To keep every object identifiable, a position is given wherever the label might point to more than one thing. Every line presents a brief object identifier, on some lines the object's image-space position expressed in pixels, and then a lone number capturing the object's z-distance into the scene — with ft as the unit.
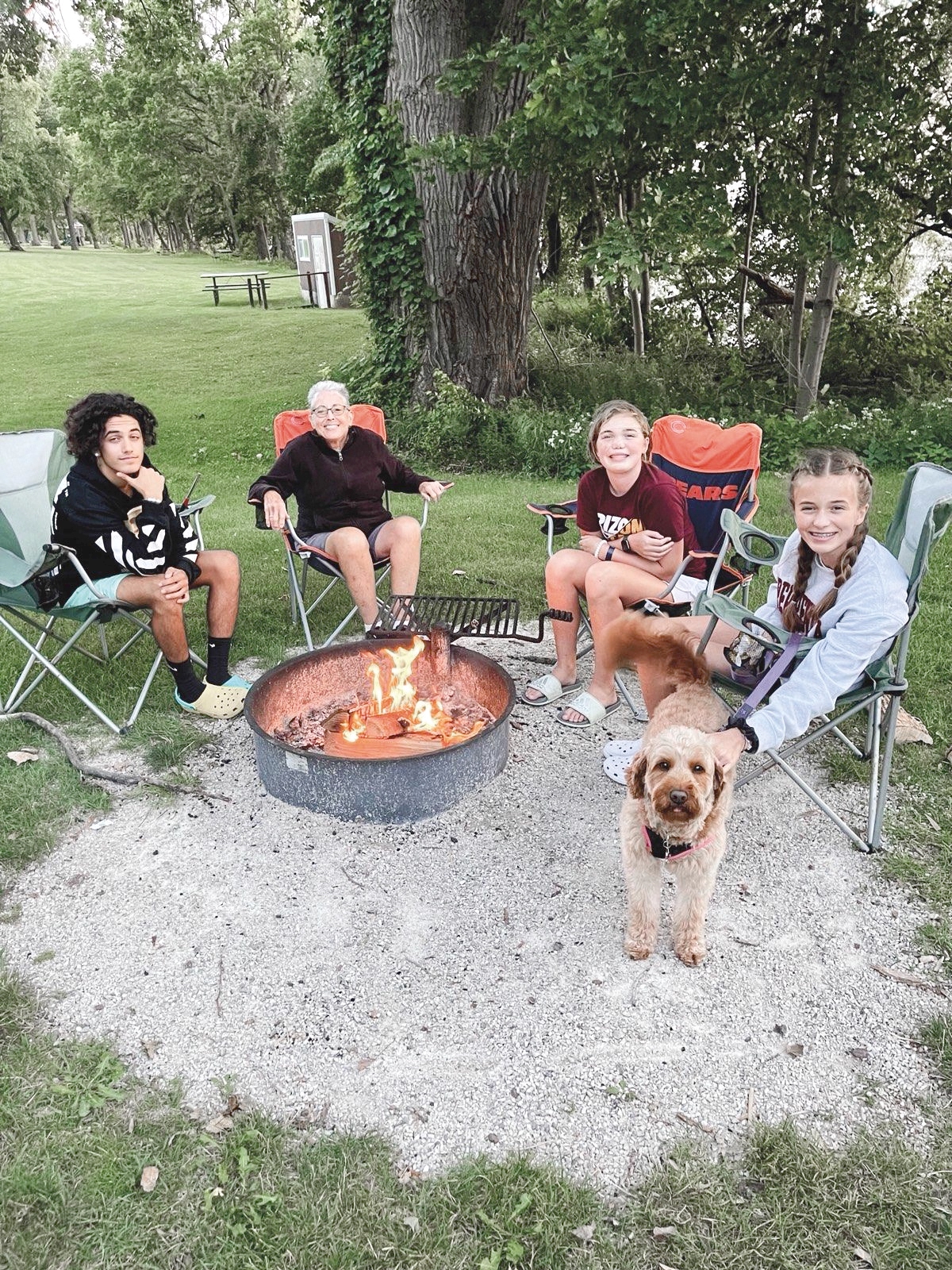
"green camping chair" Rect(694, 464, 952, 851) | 8.77
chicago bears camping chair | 13.26
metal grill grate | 10.98
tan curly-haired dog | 7.04
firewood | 10.59
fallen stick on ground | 10.53
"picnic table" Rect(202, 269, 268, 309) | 71.77
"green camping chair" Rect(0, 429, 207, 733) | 11.38
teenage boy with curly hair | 11.39
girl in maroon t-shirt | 11.39
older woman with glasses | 13.25
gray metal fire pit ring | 9.61
